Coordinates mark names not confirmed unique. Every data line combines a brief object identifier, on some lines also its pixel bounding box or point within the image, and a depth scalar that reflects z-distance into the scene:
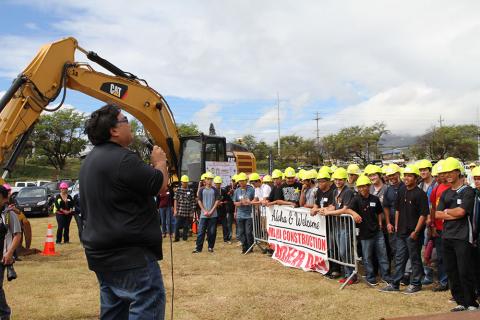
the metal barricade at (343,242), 7.44
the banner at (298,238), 8.27
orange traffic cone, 11.01
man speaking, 2.66
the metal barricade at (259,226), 10.72
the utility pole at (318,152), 66.81
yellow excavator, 8.69
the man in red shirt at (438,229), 6.78
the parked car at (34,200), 22.16
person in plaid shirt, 12.68
